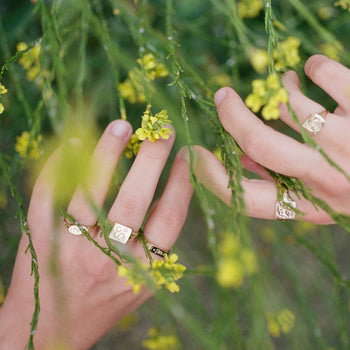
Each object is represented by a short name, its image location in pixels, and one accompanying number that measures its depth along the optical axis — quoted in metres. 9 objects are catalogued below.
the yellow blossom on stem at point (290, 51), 0.40
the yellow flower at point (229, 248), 0.29
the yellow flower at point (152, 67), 0.39
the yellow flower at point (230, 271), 0.29
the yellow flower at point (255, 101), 0.31
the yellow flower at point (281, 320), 0.45
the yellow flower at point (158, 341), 0.44
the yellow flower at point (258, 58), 0.31
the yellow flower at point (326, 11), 0.50
